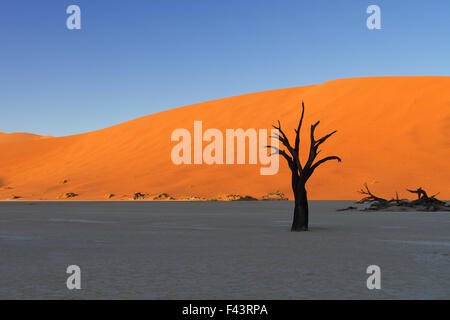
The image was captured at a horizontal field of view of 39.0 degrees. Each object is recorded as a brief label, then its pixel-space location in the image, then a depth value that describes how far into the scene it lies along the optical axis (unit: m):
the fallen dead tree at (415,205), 30.33
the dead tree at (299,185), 17.97
